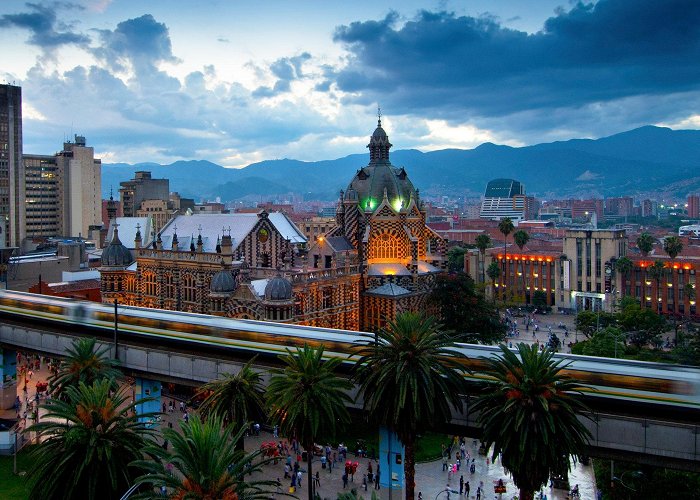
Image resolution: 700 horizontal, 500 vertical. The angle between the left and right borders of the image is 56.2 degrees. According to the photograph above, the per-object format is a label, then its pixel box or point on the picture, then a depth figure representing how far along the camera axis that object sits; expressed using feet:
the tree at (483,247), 453.99
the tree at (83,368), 129.90
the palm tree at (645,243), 391.04
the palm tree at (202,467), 74.43
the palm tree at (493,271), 431.84
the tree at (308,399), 105.19
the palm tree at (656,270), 362.94
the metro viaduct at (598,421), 95.96
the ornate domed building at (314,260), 239.71
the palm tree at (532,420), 88.22
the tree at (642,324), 289.33
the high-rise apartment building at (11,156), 545.03
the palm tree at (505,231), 447.83
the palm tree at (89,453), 87.66
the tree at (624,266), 375.86
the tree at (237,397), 116.26
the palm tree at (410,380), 100.58
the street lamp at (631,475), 130.72
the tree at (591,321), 308.60
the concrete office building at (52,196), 619.67
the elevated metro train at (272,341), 98.89
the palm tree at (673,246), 363.15
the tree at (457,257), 458.91
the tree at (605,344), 236.43
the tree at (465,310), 253.24
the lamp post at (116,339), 153.79
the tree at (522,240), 438.40
